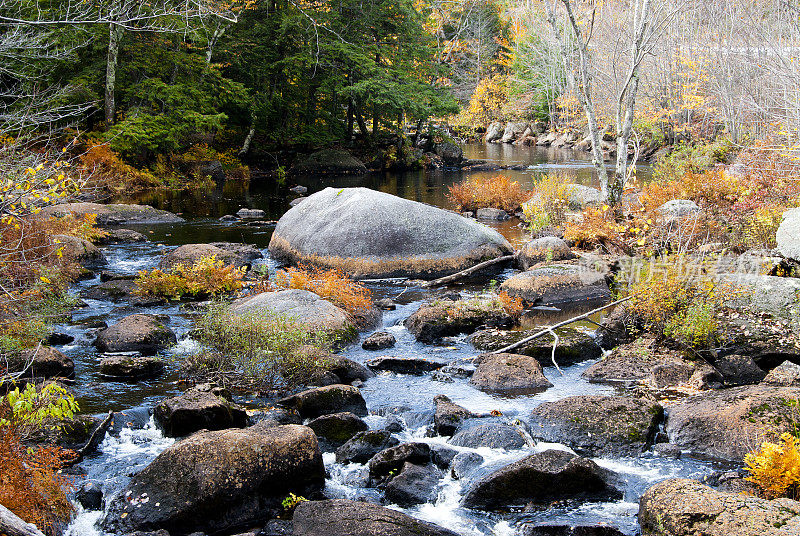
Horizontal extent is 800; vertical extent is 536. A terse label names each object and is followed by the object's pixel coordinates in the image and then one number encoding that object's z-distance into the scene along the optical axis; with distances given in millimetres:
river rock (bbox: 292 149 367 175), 34750
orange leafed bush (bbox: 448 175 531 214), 22562
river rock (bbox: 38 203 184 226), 20344
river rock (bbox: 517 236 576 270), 14836
